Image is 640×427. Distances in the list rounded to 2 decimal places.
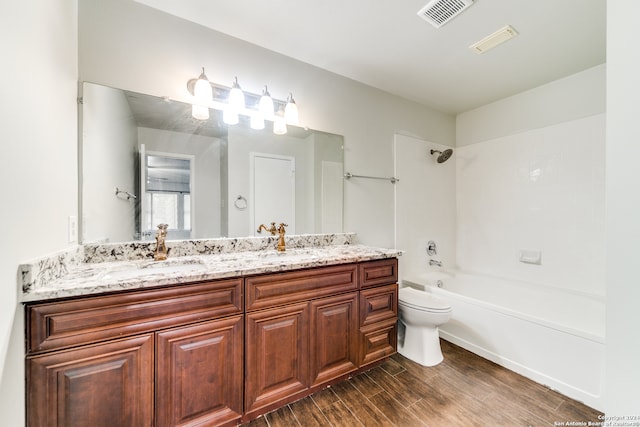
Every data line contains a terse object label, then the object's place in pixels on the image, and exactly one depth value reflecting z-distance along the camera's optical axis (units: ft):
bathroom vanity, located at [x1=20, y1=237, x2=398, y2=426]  2.80
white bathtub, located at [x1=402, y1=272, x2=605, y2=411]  4.74
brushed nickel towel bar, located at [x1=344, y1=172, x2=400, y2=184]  7.09
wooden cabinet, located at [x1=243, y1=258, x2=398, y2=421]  4.05
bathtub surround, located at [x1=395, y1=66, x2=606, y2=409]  5.49
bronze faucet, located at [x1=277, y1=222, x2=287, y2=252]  5.84
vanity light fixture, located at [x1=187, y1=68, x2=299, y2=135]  5.05
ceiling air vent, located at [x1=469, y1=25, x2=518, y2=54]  5.31
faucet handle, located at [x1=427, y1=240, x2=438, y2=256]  8.93
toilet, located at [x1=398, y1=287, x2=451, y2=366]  5.81
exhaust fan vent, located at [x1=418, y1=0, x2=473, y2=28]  4.56
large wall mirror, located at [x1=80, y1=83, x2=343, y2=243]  4.32
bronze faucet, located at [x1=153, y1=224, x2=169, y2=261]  4.55
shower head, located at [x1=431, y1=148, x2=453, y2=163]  8.91
